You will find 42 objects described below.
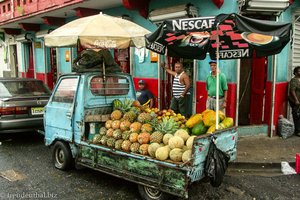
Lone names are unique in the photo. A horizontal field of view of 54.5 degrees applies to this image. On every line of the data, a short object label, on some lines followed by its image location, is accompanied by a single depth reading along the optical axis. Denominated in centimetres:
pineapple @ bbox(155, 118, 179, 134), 434
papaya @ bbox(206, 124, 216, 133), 424
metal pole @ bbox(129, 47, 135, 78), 969
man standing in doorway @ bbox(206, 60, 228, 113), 650
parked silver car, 674
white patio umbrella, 509
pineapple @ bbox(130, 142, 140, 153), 423
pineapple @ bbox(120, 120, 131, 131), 462
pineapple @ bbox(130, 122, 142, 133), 451
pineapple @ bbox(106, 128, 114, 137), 467
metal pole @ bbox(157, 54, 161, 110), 869
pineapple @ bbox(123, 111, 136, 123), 477
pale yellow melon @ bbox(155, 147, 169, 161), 390
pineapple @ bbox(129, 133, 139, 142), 435
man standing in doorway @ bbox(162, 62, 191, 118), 707
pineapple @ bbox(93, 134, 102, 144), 475
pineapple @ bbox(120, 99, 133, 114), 509
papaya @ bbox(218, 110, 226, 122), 463
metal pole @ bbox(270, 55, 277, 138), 711
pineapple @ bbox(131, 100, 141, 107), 537
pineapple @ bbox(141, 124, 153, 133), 448
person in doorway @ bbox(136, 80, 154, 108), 823
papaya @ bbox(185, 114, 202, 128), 449
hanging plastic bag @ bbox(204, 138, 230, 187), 381
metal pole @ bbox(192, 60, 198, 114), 775
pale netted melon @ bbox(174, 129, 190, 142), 416
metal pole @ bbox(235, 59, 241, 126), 694
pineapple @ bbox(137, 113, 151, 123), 467
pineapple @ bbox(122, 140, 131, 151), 432
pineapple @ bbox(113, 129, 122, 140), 455
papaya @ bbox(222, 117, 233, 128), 457
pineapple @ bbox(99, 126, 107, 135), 482
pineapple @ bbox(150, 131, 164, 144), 422
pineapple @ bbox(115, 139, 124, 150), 442
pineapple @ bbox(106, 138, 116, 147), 451
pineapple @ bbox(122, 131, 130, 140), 446
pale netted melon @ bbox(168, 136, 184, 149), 399
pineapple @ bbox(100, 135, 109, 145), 463
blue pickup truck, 373
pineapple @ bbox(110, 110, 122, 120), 487
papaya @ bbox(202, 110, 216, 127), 438
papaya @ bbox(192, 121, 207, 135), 437
